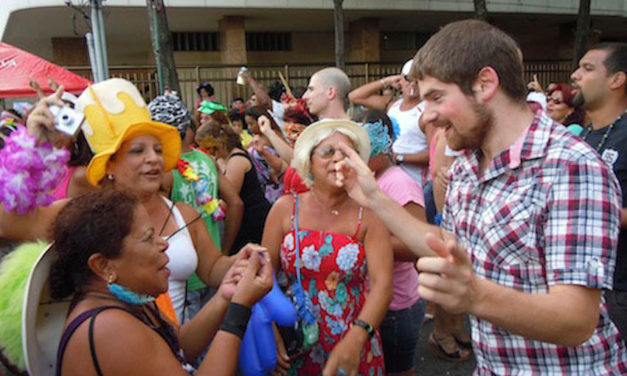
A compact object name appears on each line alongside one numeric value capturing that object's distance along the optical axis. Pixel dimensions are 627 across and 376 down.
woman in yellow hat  2.71
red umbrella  6.95
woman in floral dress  2.59
